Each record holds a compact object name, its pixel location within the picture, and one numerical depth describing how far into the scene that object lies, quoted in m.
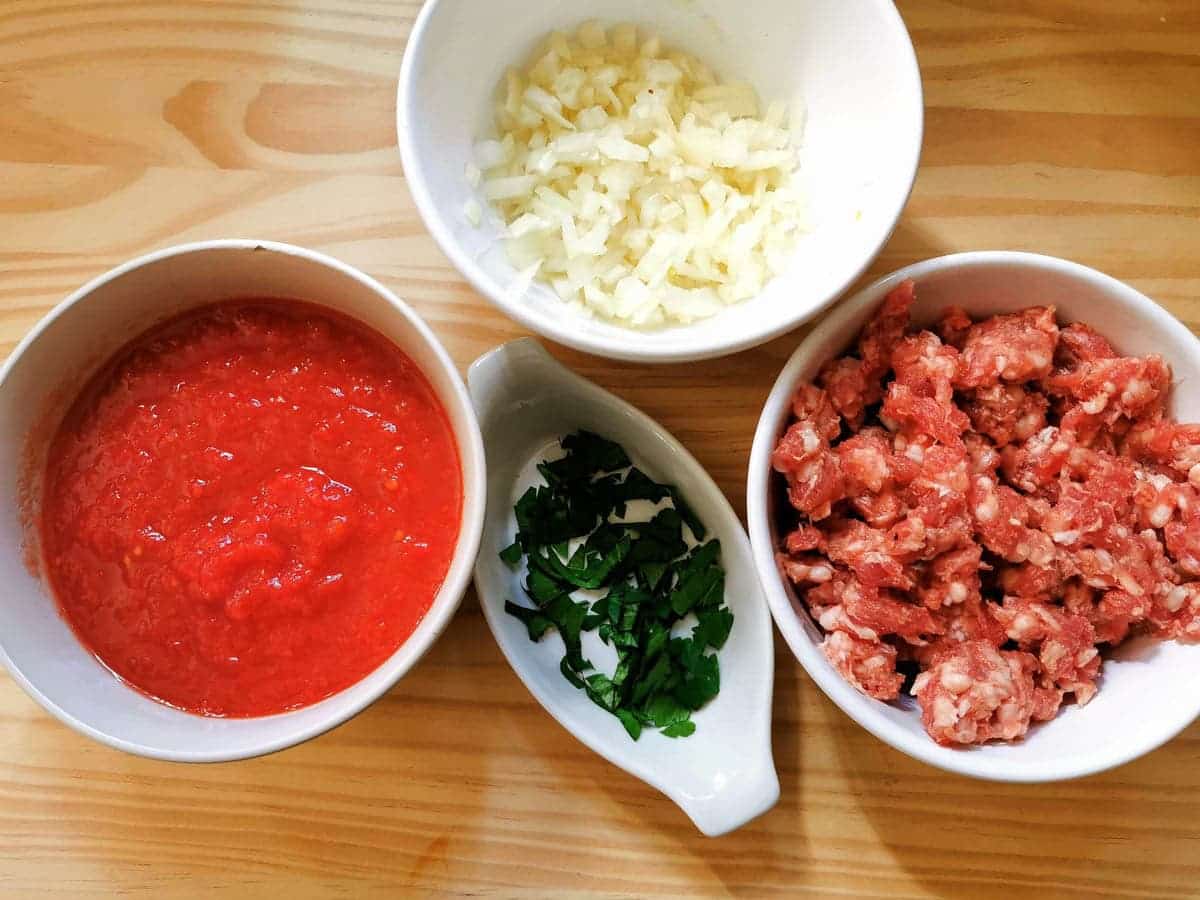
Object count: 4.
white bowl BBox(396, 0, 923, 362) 0.30
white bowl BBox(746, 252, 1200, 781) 0.29
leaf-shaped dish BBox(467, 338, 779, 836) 0.32
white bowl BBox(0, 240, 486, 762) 0.28
